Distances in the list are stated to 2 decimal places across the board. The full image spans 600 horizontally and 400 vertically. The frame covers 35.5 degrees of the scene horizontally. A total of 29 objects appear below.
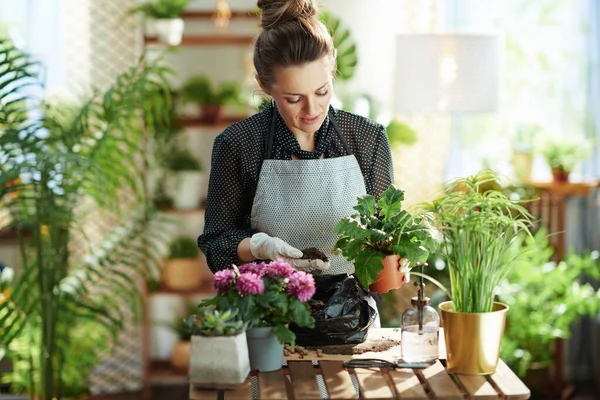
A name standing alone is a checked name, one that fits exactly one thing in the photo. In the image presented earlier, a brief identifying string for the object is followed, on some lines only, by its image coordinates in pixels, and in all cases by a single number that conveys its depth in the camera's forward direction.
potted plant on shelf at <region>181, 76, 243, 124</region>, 5.06
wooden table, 1.82
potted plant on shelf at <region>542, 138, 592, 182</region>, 4.81
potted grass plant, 1.93
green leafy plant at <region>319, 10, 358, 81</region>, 4.31
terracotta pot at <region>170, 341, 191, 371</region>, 5.04
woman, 2.28
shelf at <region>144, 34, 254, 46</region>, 5.00
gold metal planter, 1.93
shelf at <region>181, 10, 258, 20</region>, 5.26
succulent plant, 1.83
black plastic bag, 2.08
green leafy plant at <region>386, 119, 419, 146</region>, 4.64
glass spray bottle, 2.01
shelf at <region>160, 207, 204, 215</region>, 5.03
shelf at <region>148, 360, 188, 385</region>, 5.09
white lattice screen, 4.95
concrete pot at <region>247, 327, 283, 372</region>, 1.92
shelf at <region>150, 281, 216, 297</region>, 5.04
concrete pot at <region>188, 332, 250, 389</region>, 1.82
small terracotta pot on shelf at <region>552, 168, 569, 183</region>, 4.81
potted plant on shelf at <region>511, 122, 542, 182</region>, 4.88
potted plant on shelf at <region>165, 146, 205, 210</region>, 5.04
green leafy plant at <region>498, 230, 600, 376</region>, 4.43
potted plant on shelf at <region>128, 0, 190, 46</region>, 4.86
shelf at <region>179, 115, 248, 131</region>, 5.05
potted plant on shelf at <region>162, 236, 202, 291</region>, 5.05
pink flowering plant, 1.89
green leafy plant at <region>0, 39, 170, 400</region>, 3.37
